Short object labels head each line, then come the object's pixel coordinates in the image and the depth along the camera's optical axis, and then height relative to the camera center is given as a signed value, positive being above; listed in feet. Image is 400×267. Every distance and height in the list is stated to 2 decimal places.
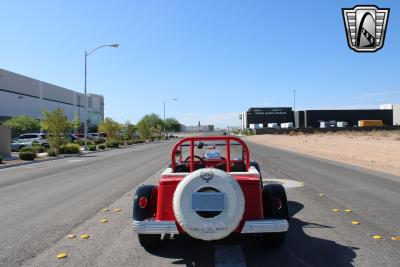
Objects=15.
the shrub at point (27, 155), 85.87 -4.24
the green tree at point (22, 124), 181.34 +4.51
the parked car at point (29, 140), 129.80 -1.94
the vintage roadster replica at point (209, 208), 14.98 -2.94
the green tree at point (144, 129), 243.40 +2.21
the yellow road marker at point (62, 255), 17.24 -5.04
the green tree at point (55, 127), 108.58 +1.84
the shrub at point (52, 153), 100.20 -4.53
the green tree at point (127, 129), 239.09 +2.29
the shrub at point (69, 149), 110.52 -4.03
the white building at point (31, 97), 231.91 +25.28
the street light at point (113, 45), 118.28 +24.84
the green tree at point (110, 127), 176.35 +2.61
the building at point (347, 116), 403.95 +13.82
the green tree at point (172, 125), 557.33 +10.52
